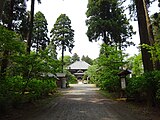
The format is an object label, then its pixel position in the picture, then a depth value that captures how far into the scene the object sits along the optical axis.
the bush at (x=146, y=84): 6.04
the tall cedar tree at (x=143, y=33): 7.12
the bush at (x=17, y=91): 5.08
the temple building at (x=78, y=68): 39.50
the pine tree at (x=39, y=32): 21.26
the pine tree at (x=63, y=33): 25.76
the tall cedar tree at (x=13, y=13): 9.35
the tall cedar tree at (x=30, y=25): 10.04
